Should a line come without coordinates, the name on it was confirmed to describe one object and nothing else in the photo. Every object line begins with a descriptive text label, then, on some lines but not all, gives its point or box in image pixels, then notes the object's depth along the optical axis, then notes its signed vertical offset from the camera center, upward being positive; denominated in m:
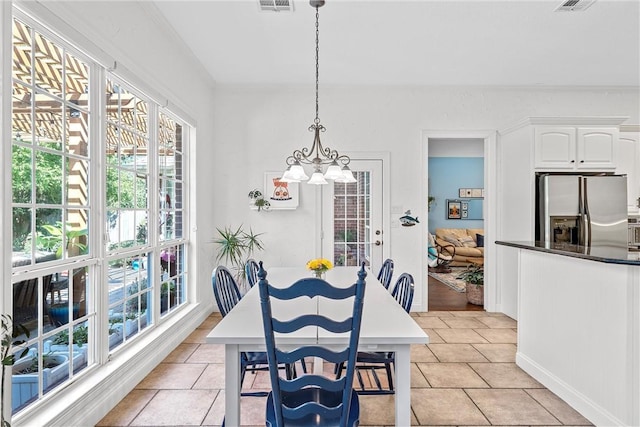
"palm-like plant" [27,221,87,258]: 1.90 -0.13
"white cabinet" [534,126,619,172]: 4.00 +0.74
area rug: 6.09 -1.22
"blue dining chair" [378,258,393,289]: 2.87 -0.49
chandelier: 2.49 +0.29
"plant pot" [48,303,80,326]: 1.97 -0.55
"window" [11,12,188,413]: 1.77 +0.02
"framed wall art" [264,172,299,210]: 4.64 +0.23
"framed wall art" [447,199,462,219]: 8.78 +0.12
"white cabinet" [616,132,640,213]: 4.65 +0.76
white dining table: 1.61 -0.56
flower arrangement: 2.61 -0.38
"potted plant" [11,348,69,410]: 1.76 -0.83
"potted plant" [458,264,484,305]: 4.93 -1.01
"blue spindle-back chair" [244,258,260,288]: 2.85 -0.47
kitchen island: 1.97 -0.72
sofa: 7.85 -0.65
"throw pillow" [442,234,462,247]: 8.12 -0.56
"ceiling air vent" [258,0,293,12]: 2.74 +1.61
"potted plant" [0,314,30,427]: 1.37 -0.51
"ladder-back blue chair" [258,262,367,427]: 1.45 -0.58
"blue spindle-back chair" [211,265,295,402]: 2.15 -0.55
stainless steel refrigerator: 3.80 +0.05
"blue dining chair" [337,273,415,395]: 2.16 -0.85
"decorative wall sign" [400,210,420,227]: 4.68 -0.08
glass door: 4.72 -0.08
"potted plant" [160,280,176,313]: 3.44 -0.80
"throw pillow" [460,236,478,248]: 8.15 -0.63
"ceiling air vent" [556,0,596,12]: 2.76 +1.62
